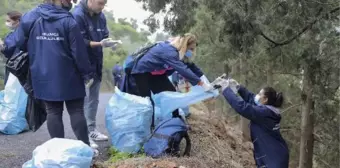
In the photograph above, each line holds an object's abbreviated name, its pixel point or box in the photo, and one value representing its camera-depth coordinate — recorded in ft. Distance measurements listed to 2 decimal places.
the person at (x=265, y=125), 15.40
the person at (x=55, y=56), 13.34
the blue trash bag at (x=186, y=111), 21.43
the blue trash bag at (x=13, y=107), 20.18
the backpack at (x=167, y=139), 15.05
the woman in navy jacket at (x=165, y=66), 15.71
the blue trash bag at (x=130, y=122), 15.87
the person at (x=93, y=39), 16.22
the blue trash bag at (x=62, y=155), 11.71
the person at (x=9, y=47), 14.43
